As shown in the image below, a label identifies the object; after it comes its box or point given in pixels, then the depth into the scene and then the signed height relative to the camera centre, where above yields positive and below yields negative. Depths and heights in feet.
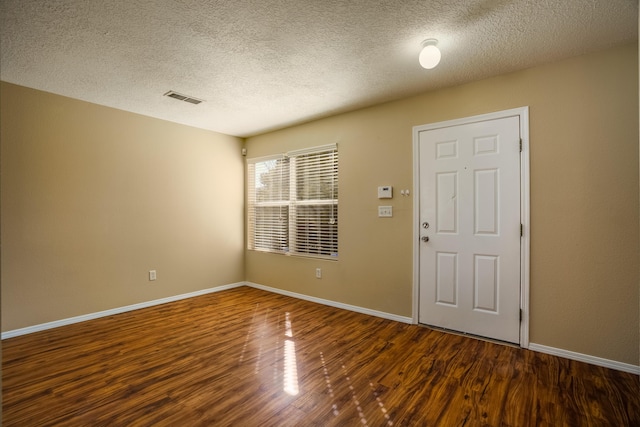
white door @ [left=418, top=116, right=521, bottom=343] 9.73 -0.47
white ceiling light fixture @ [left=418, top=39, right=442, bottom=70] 8.07 +3.99
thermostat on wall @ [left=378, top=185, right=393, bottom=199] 12.05 +0.80
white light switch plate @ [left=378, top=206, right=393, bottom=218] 12.10 +0.08
